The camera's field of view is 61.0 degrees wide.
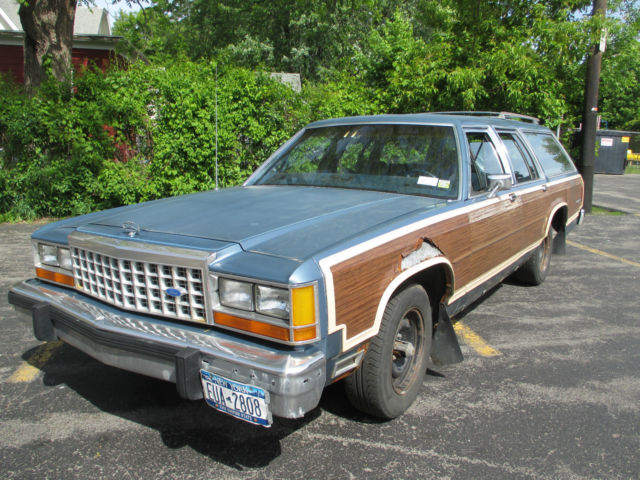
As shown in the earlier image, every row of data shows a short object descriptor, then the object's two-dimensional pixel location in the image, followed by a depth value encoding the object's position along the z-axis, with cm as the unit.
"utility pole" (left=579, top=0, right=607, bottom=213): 1000
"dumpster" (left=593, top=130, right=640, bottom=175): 2125
